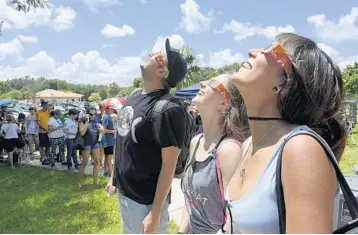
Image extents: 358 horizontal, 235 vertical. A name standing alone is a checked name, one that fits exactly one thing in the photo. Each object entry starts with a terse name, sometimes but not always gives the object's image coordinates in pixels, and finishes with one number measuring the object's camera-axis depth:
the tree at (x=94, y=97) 89.17
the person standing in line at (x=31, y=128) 10.19
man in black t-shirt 2.10
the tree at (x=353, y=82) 54.41
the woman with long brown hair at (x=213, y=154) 1.79
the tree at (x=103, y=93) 106.49
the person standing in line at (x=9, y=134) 9.12
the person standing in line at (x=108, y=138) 7.61
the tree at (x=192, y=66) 33.25
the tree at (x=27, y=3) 9.55
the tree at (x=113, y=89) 110.41
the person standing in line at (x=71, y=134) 8.91
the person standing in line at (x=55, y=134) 9.33
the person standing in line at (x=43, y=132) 9.77
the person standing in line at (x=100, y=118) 7.76
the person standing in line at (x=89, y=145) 7.21
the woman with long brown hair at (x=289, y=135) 0.94
